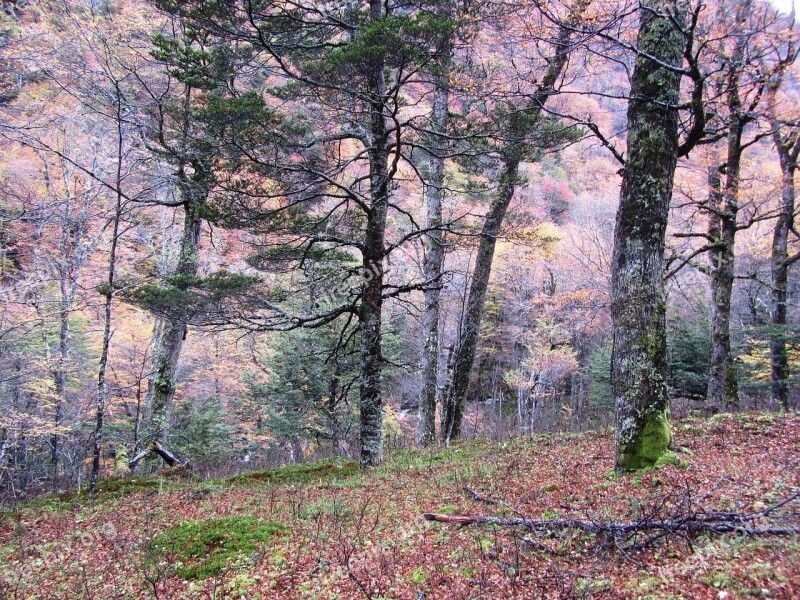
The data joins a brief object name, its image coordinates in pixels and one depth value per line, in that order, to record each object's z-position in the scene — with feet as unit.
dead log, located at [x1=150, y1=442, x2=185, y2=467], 28.94
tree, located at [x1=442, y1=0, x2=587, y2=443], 23.86
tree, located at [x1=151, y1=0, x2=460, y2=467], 19.97
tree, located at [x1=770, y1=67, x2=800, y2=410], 36.96
